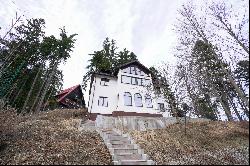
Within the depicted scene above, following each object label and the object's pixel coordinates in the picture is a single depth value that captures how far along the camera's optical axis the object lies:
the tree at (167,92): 10.59
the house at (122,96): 14.80
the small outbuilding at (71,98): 20.04
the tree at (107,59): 17.42
